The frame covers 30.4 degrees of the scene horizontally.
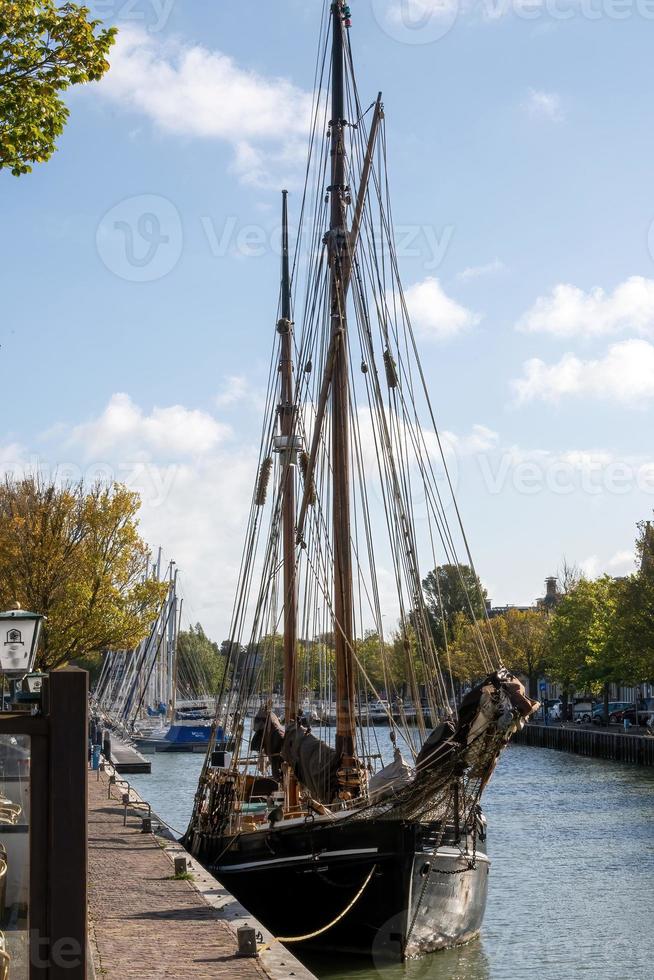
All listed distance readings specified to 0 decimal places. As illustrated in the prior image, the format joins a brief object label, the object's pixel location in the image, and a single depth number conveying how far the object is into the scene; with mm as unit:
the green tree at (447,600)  118062
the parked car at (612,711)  87312
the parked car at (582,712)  94250
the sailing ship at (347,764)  18625
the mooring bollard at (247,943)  14133
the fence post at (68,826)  7930
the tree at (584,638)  79250
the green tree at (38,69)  12562
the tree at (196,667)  119375
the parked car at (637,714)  79581
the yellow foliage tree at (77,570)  38906
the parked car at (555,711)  101494
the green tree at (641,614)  59969
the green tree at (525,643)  102688
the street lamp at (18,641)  10172
